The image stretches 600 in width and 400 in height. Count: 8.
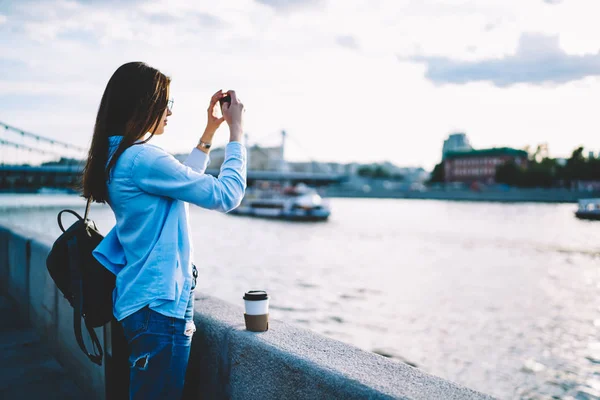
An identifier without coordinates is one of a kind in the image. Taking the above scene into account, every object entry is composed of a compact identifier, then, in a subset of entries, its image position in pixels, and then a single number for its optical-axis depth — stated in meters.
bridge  34.62
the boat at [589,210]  42.78
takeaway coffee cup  1.91
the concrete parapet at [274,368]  1.46
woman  1.50
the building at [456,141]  162.38
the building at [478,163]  99.75
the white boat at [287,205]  44.16
